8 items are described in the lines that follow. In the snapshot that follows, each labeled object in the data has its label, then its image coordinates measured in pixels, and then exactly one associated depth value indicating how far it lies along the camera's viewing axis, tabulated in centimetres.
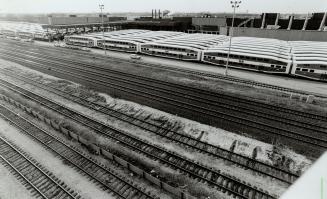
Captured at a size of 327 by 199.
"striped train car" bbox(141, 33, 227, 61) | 5352
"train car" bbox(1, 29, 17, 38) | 10584
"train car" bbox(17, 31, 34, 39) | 9731
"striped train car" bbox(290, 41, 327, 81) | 3950
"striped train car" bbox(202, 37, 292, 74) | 4309
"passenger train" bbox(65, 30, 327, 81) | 4169
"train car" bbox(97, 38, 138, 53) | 6401
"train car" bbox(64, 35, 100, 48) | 7291
